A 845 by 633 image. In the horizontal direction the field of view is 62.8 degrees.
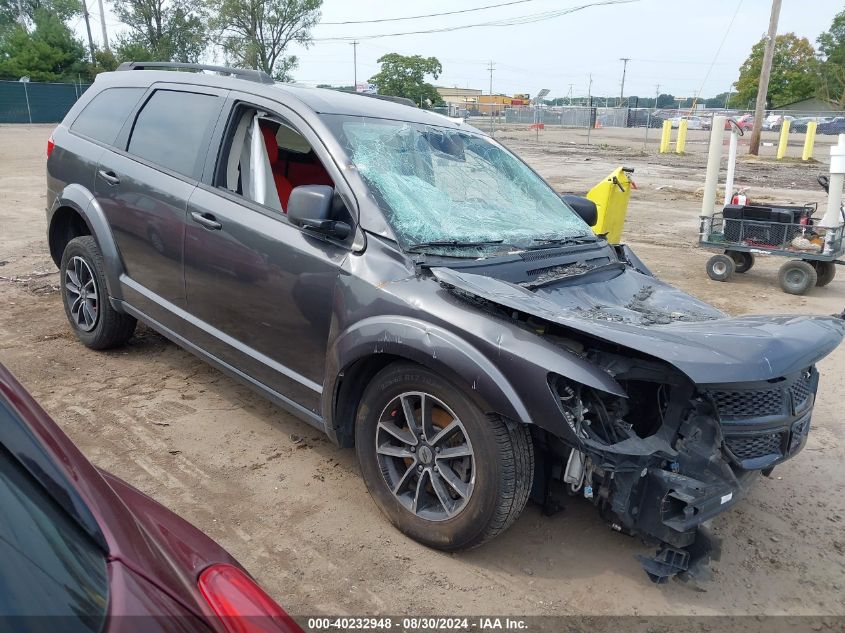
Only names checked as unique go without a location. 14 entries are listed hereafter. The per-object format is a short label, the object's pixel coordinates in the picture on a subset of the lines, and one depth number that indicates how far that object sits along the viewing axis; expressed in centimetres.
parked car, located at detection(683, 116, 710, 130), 5413
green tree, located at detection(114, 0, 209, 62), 4975
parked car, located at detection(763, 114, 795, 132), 5041
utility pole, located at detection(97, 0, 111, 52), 4869
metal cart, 789
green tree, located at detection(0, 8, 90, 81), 4206
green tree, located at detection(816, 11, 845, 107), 6306
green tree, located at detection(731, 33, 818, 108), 6316
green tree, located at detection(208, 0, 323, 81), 5425
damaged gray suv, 269
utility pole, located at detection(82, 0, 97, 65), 4656
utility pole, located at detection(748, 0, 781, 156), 2573
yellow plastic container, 809
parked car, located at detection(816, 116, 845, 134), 4456
